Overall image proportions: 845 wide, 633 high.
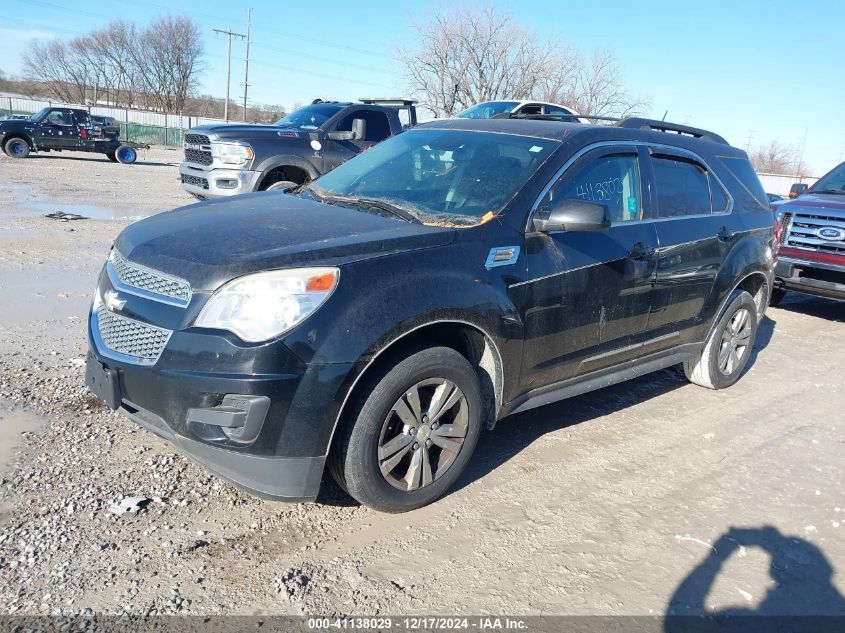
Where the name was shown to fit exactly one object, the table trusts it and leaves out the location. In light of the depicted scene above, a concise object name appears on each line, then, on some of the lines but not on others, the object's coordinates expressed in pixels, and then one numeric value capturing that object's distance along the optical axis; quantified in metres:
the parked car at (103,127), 26.33
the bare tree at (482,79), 39.53
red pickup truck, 8.06
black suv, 2.86
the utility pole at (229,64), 58.34
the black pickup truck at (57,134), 24.31
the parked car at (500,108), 14.02
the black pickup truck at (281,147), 9.52
